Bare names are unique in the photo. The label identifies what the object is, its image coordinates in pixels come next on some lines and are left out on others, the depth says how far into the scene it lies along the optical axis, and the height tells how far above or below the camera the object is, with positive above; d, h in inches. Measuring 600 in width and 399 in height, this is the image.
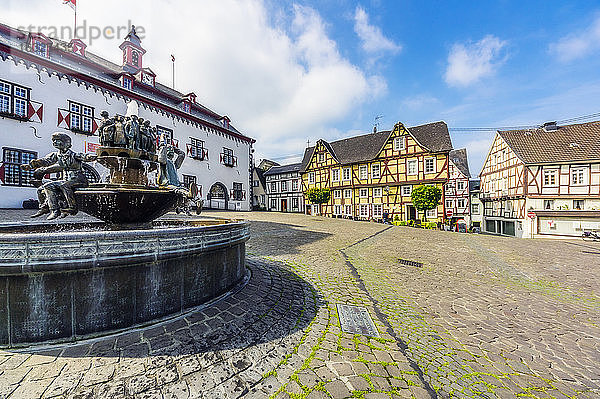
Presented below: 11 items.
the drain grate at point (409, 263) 318.7 -84.9
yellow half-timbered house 1041.5 +135.1
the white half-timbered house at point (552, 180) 896.9 +59.8
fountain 98.1 -27.4
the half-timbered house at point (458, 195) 1469.0 +13.8
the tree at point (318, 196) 1245.1 +15.3
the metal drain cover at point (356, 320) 137.4 -73.4
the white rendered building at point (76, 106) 589.9 +284.9
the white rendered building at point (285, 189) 1565.0 +70.8
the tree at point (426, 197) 946.7 +2.1
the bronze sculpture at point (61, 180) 166.1 +15.6
